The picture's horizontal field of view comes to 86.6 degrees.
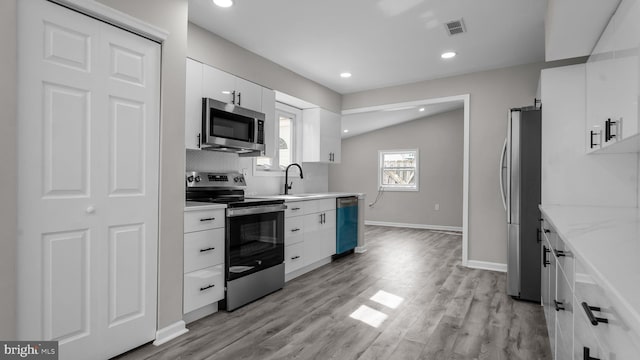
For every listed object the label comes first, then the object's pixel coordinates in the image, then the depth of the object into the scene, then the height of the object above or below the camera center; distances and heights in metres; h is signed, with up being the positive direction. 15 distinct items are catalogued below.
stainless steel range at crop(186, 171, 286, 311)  2.80 -0.52
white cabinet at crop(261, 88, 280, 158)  3.76 +0.68
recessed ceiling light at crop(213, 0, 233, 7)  2.66 +1.40
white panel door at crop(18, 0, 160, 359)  1.69 -0.02
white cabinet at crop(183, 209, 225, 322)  2.48 -0.62
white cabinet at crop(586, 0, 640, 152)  1.62 +0.59
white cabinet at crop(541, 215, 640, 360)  0.76 -0.40
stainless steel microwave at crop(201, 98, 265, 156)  2.98 +0.48
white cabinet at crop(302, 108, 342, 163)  4.81 +0.64
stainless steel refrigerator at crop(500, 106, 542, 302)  3.06 -0.19
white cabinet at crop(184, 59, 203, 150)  2.88 +0.63
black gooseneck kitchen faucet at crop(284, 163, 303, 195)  4.41 -0.03
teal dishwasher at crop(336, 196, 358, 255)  4.56 -0.61
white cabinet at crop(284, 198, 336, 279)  3.64 -0.63
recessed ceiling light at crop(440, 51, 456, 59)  3.69 +1.39
